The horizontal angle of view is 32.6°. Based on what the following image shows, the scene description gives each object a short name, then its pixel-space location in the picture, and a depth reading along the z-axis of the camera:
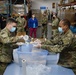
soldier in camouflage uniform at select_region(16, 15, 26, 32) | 7.39
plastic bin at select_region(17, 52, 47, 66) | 2.13
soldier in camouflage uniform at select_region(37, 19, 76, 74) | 2.19
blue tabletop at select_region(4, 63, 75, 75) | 1.99
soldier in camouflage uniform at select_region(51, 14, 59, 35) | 6.83
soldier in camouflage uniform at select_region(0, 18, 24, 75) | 2.29
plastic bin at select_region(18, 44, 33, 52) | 2.30
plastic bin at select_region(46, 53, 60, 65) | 2.26
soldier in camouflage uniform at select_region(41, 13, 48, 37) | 8.74
